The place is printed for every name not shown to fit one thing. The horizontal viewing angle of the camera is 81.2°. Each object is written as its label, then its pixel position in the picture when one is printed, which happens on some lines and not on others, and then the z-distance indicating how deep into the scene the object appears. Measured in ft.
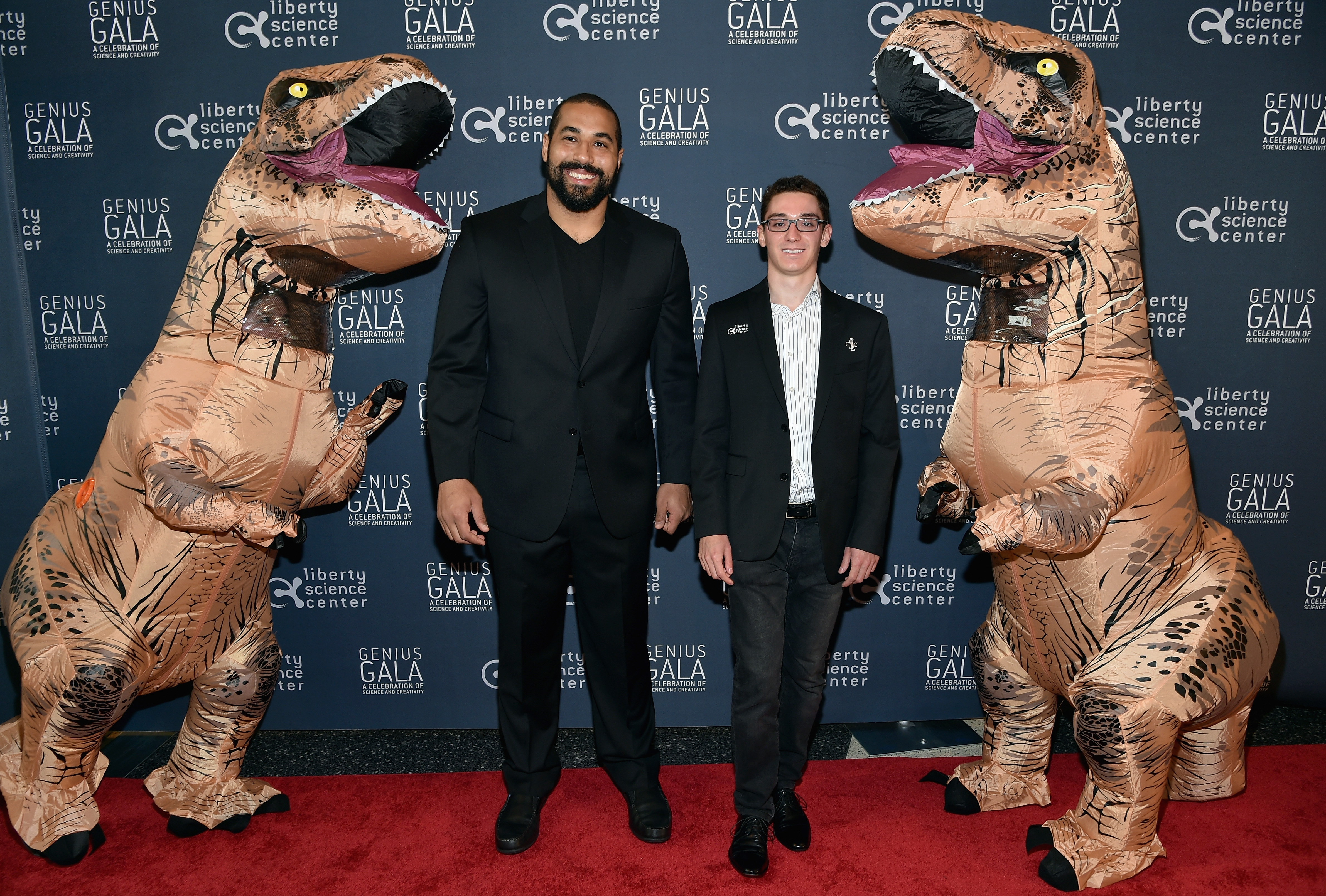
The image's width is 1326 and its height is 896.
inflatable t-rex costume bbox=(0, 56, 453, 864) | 6.73
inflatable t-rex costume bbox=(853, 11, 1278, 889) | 6.31
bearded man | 6.97
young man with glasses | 6.86
